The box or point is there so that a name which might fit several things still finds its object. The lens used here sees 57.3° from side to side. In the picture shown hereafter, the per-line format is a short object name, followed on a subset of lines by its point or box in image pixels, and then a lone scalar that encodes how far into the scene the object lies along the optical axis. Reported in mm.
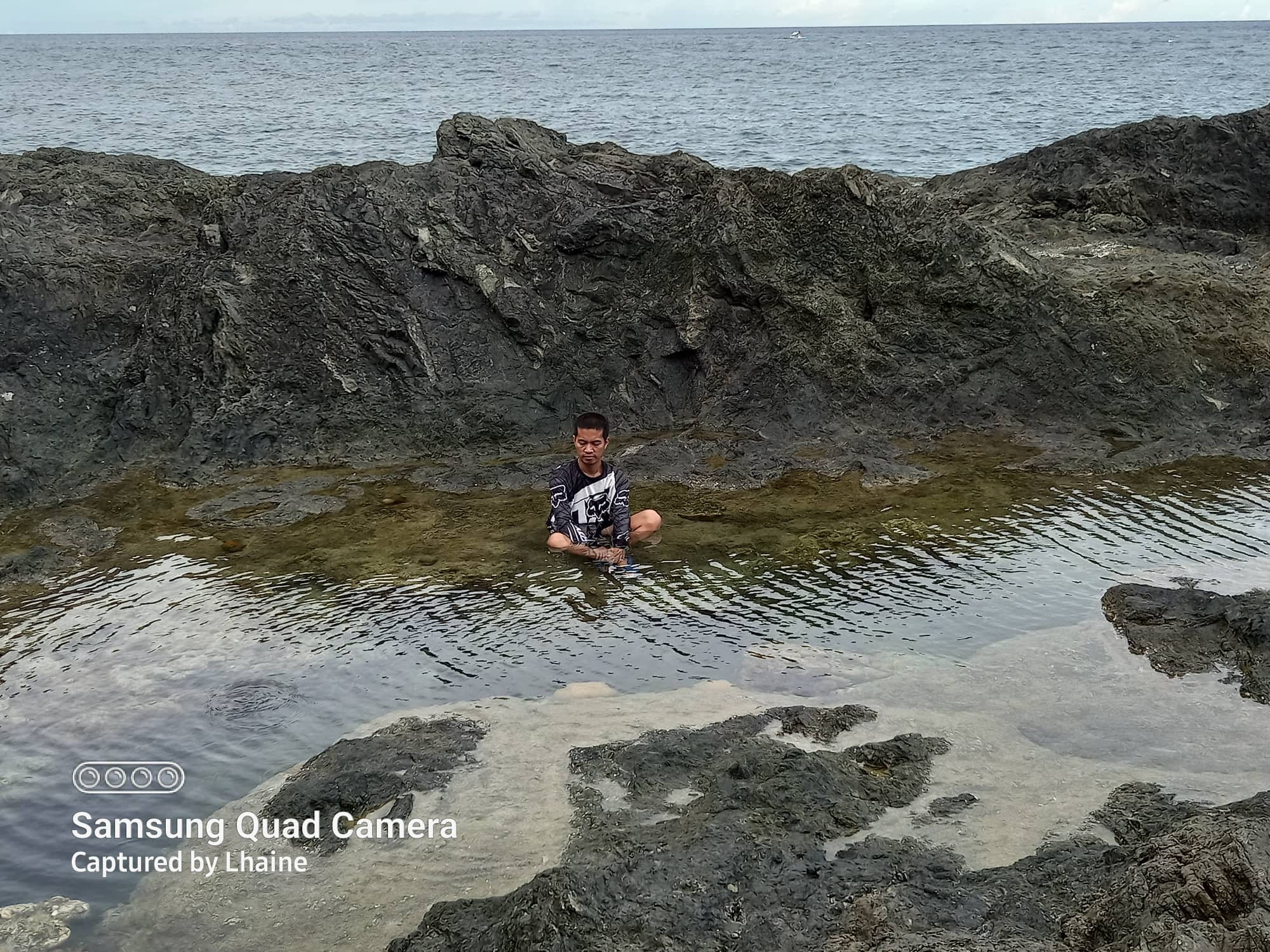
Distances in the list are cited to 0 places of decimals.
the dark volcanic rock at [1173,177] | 10703
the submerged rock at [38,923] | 3861
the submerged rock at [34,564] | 6777
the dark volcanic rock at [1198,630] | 5348
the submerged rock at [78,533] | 7234
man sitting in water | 6973
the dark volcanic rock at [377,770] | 4504
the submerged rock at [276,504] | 7594
